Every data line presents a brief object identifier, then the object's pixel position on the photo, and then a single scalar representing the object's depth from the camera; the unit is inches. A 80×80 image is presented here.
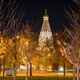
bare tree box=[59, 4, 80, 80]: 1340.7
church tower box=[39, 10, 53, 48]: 6444.9
